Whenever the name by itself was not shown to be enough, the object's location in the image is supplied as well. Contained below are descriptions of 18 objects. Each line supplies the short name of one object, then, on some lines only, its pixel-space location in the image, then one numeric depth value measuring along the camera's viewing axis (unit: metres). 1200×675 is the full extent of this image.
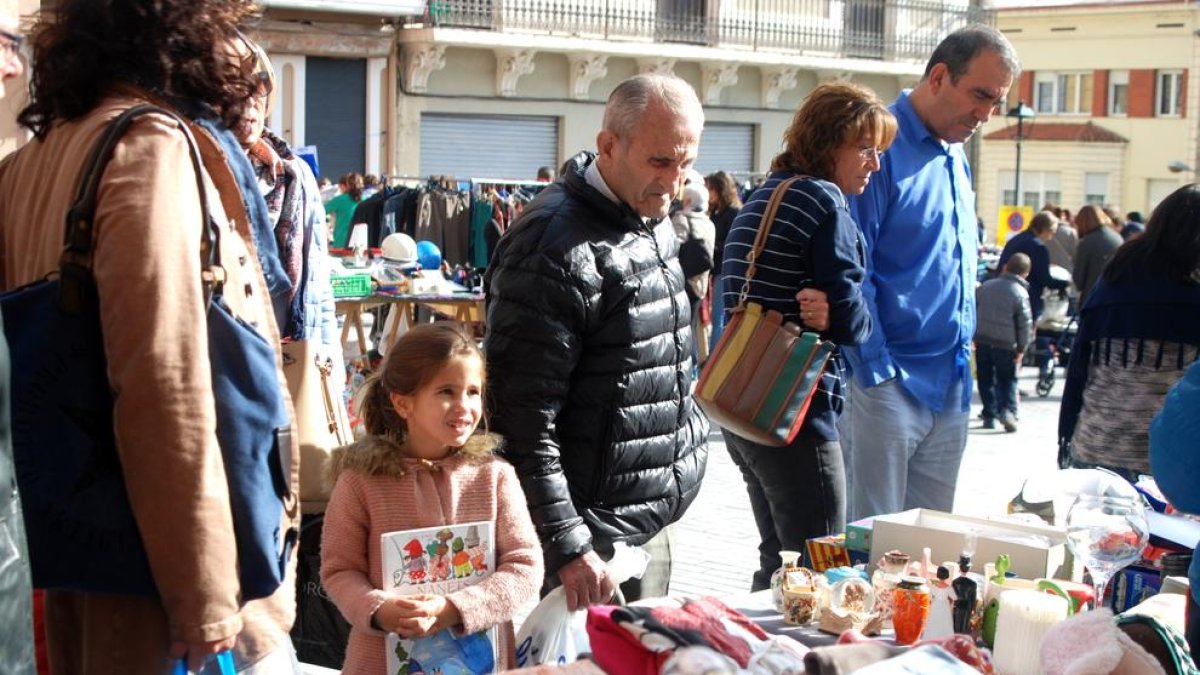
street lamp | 27.41
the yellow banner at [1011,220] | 26.48
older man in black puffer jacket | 3.48
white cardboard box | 3.63
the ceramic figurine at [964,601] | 3.39
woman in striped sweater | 4.55
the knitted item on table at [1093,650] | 2.48
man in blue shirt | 4.92
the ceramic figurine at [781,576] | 3.55
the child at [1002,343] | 12.65
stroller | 15.19
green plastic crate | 11.11
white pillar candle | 3.05
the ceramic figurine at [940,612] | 3.37
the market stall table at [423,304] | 11.59
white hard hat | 12.05
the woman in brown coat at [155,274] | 2.34
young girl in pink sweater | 3.34
